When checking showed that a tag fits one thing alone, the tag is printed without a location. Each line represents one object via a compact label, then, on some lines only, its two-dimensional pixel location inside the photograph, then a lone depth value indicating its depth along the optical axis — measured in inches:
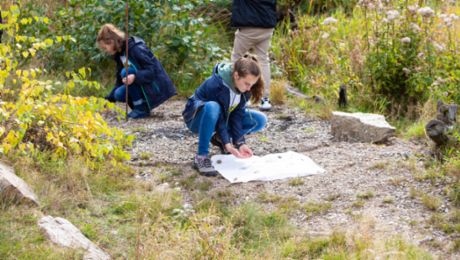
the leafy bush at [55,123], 189.8
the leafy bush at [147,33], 329.4
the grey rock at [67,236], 170.7
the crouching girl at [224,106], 230.2
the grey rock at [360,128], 263.4
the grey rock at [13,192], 194.7
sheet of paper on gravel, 231.0
